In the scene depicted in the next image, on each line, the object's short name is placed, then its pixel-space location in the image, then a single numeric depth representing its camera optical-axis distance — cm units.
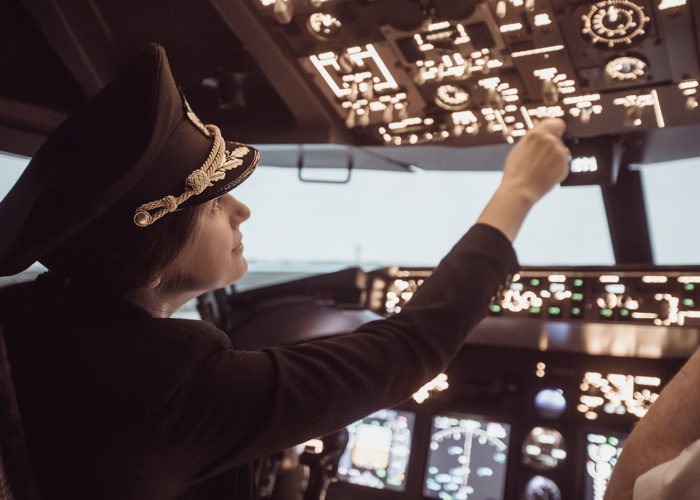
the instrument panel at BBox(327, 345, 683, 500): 188
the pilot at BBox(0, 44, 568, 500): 72
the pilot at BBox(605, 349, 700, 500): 72
